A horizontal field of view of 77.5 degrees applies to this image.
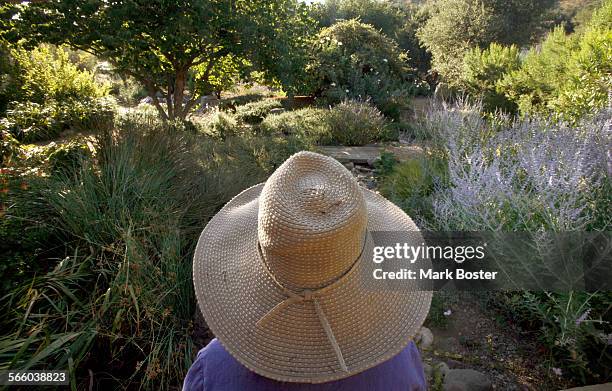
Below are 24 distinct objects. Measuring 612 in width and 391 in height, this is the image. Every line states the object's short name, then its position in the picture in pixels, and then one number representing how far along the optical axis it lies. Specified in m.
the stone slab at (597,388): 1.94
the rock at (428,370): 2.25
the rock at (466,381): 2.13
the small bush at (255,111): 11.84
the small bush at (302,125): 8.23
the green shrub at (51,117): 5.47
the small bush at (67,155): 3.79
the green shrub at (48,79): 9.84
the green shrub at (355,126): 8.35
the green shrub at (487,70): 11.80
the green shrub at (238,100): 14.87
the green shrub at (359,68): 12.02
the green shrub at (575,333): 2.04
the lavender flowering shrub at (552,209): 2.13
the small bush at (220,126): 8.58
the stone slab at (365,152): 6.86
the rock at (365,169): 6.52
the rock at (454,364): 2.37
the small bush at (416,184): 3.83
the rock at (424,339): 2.44
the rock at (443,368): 2.24
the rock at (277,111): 12.21
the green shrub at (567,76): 5.64
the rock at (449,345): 2.51
